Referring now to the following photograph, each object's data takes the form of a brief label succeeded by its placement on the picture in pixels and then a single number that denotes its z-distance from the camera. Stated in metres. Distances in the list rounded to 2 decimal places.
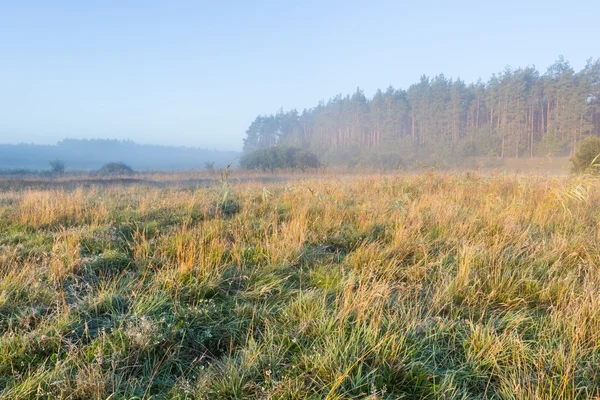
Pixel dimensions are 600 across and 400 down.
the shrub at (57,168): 30.02
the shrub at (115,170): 29.37
